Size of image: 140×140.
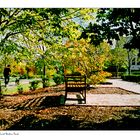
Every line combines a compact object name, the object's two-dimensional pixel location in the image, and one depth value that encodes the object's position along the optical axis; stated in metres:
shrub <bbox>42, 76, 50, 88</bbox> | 7.81
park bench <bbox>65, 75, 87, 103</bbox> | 4.78
